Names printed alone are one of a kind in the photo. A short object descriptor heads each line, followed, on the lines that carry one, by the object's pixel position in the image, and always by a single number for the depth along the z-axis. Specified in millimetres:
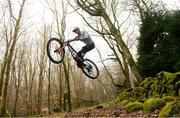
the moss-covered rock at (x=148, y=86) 15250
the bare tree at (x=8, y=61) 21109
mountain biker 9898
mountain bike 10352
